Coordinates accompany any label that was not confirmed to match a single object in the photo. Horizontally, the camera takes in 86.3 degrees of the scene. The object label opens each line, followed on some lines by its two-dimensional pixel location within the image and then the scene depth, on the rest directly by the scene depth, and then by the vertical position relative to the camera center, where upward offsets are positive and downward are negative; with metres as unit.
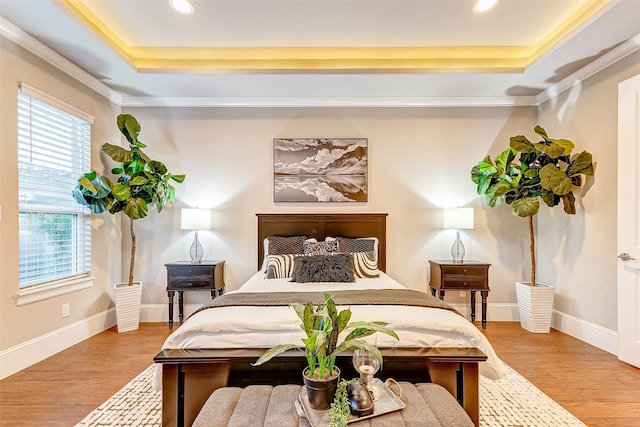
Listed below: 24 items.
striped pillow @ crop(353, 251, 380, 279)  3.53 -0.51
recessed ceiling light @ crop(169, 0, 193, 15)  2.73 +1.72
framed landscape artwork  4.27 +0.59
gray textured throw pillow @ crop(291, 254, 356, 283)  3.22 -0.50
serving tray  1.38 -0.81
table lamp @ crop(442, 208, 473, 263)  3.94 -0.05
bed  1.86 -0.76
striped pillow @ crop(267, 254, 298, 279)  3.47 -0.51
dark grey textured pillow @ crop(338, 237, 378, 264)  3.86 -0.32
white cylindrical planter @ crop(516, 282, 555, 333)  3.69 -0.96
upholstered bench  1.39 -0.84
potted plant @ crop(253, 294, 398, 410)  1.44 -0.55
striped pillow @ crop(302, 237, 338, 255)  3.76 -0.34
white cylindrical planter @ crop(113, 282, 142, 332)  3.71 -0.98
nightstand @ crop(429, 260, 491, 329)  3.85 -0.67
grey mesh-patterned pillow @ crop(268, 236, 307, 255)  3.88 -0.32
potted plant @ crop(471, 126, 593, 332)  3.40 +0.39
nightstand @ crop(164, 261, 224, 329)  3.80 -0.68
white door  2.81 -0.02
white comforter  1.99 -0.67
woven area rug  2.08 -1.25
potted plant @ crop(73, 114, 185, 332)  3.46 +0.26
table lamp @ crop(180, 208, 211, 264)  3.91 -0.04
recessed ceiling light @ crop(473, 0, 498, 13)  2.73 +1.73
